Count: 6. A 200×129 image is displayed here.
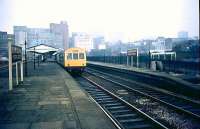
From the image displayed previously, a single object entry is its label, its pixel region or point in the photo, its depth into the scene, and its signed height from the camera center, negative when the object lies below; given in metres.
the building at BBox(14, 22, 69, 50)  173.38 +12.77
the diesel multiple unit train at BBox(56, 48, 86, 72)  30.03 -0.42
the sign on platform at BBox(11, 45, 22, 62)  15.51 +0.19
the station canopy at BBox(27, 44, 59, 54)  49.73 +1.35
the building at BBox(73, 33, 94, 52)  175.25 +9.73
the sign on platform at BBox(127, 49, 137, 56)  30.86 +0.44
